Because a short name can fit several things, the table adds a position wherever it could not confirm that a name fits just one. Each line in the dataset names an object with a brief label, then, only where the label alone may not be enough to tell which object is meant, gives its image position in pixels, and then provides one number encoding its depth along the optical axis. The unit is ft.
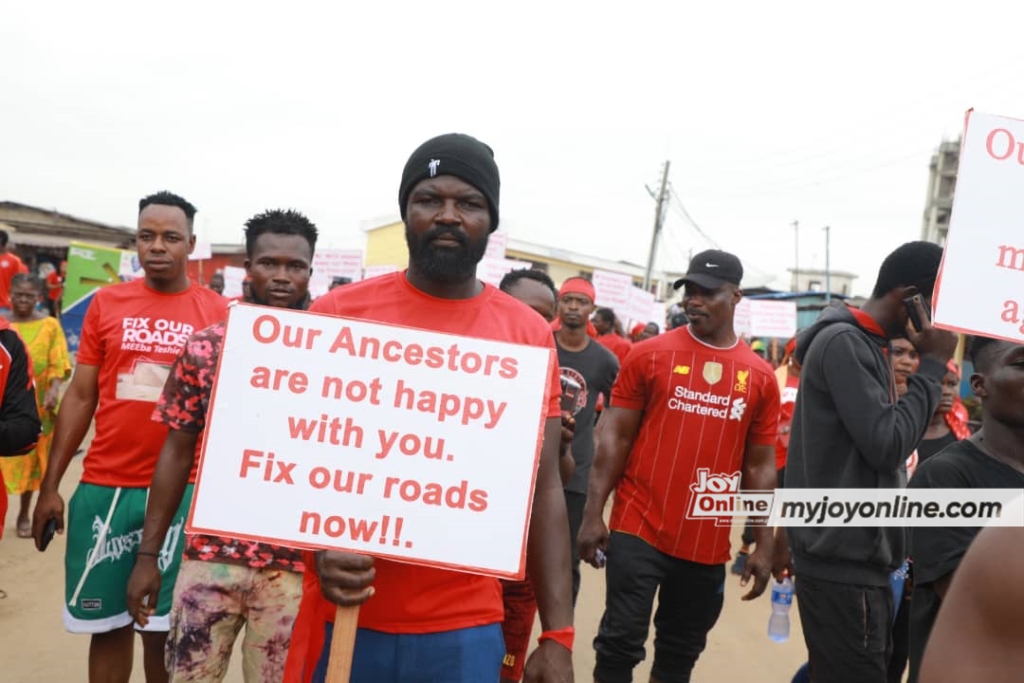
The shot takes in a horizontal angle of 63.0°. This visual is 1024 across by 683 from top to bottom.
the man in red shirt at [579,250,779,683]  12.76
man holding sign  6.72
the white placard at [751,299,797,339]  41.98
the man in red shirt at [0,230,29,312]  24.44
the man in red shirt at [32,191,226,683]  11.12
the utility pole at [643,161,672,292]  99.43
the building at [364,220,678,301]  127.54
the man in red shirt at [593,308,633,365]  28.53
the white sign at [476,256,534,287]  29.25
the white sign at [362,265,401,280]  33.63
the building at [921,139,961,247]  160.25
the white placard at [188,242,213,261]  47.78
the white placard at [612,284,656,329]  39.22
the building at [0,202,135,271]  71.56
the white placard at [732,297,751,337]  43.87
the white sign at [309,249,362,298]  41.29
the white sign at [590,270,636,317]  38.60
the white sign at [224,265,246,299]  43.16
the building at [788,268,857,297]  193.70
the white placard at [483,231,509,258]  34.04
